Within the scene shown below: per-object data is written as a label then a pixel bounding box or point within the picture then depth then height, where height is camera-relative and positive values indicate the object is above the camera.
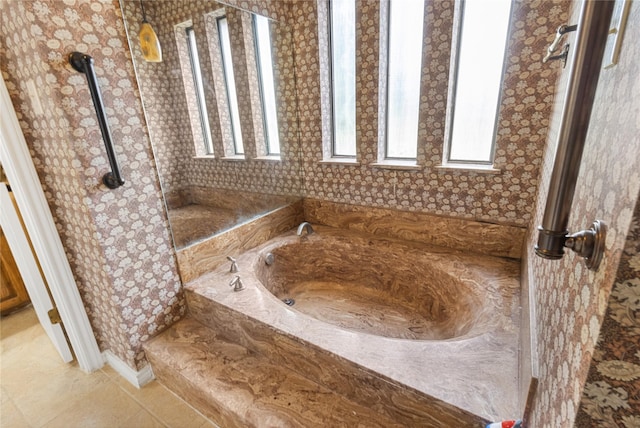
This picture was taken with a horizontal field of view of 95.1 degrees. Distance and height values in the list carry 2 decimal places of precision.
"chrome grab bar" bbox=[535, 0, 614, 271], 0.37 -0.05
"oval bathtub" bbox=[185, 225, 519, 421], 1.07 -0.93
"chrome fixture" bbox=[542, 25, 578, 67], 0.91 +0.20
